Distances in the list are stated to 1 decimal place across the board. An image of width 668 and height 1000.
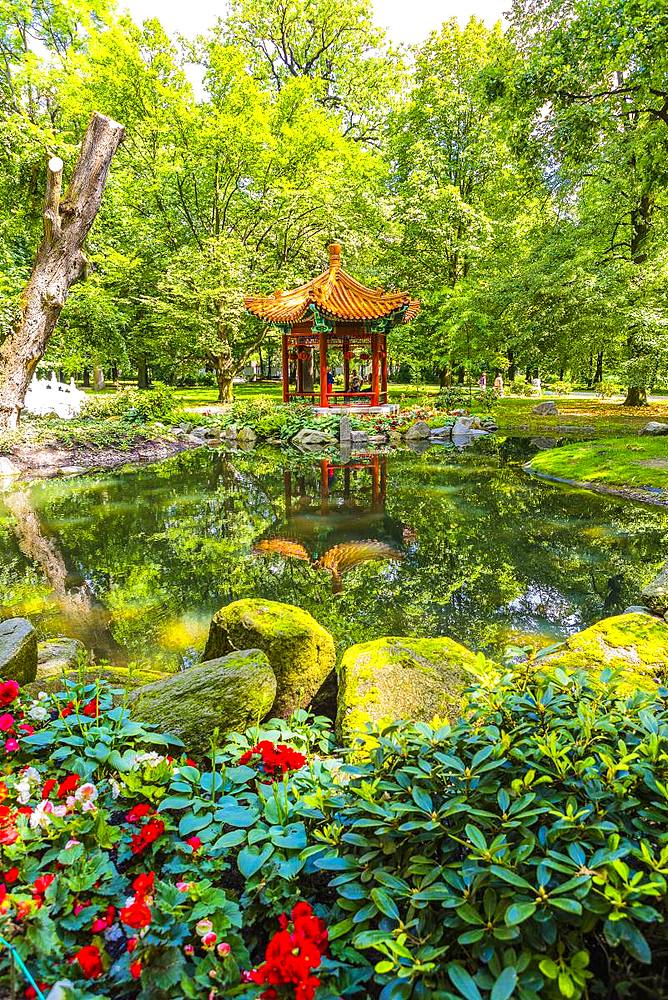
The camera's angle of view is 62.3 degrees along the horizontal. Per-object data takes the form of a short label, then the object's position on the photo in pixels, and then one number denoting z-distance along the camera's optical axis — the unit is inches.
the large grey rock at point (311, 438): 627.9
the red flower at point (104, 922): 50.9
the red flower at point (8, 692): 81.4
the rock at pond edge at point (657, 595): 157.5
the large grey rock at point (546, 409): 790.4
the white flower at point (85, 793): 61.8
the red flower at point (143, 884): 47.7
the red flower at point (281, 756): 63.7
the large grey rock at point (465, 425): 673.0
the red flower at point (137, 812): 62.1
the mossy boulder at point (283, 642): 122.2
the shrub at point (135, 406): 645.9
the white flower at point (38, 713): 82.4
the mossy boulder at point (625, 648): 112.2
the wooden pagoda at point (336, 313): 668.7
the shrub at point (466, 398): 813.0
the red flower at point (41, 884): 52.6
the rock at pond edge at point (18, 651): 106.6
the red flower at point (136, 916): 45.3
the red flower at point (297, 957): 41.9
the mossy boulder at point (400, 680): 101.9
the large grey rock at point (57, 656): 135.4
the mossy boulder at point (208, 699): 91.6
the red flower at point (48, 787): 62.2
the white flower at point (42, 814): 59.8
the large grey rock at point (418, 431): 658.2
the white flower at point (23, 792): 63.2
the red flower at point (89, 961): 45.0
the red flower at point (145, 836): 56.2
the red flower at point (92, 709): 85.1
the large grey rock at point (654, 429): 505.5
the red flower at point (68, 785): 63.2
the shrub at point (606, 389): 1005.8
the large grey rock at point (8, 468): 439.8
